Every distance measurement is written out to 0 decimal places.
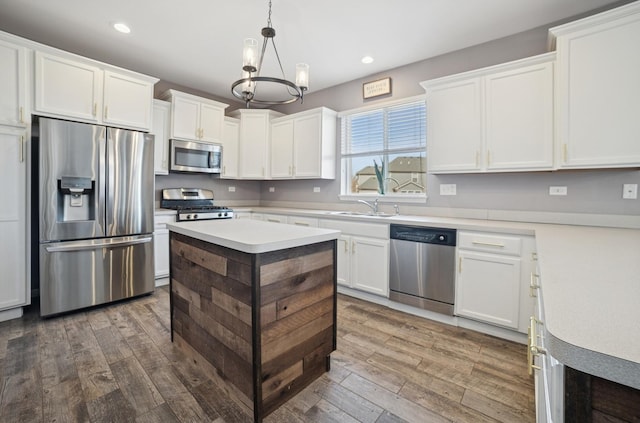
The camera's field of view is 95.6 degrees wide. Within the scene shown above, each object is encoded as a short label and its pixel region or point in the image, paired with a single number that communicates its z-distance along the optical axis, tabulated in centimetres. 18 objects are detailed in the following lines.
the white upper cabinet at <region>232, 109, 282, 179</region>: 459
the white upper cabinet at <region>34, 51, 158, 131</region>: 267
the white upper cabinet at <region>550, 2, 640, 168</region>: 198
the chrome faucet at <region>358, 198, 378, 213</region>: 352
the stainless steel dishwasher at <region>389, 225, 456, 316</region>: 260
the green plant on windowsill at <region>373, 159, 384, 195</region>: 374
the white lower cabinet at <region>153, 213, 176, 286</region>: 349
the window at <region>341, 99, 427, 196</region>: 346
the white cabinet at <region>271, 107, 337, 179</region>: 400
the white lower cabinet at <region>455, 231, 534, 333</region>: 222
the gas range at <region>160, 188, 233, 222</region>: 372
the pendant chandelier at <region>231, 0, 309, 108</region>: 196
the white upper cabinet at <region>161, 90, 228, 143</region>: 382
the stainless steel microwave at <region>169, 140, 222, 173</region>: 386
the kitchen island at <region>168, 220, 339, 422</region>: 148
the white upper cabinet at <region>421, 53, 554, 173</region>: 236
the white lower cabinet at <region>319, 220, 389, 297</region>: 299
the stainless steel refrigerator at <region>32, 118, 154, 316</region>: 262
